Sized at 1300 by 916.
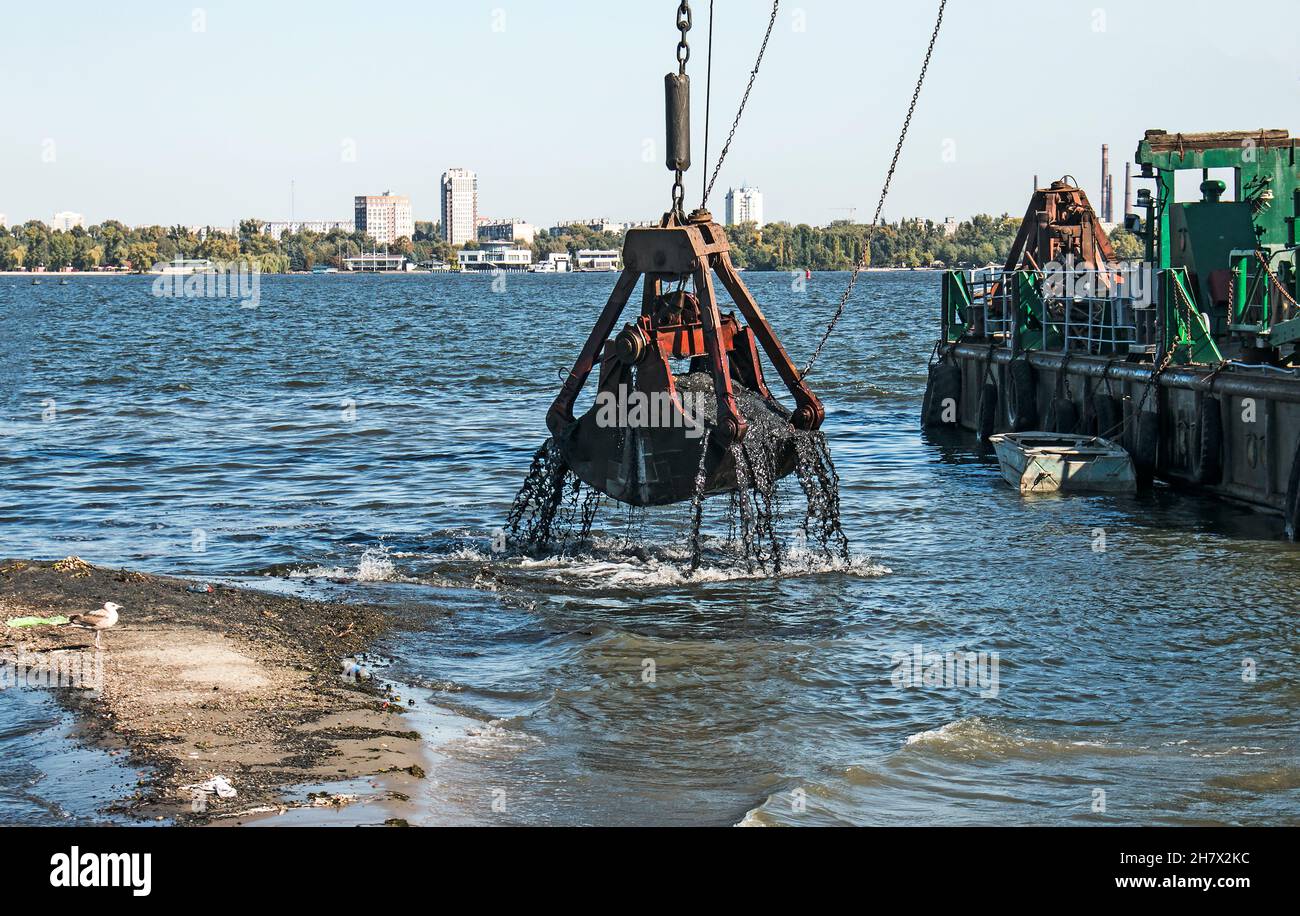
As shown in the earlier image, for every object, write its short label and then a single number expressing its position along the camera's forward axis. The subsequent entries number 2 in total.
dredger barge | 20.52
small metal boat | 22.44
